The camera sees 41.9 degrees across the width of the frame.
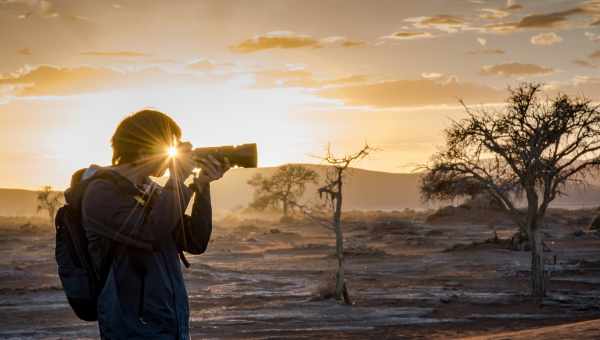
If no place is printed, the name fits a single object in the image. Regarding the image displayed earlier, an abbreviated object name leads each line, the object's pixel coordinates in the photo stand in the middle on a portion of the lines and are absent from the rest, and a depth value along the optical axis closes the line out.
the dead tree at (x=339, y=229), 19.33
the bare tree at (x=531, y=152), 19.45
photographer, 3.32
